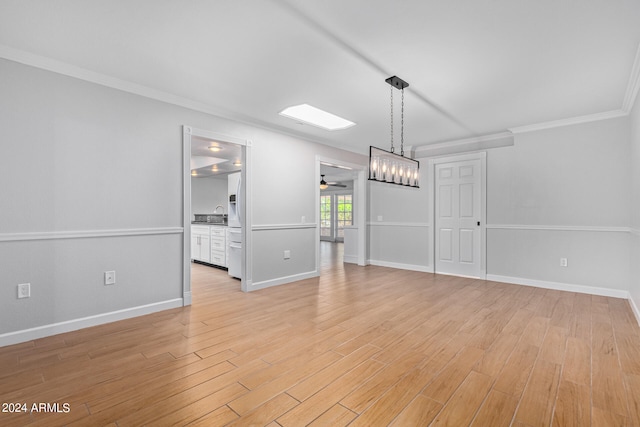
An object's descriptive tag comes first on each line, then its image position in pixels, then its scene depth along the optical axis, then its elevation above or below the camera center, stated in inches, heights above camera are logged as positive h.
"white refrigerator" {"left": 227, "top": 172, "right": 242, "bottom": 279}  204.7 -11.8
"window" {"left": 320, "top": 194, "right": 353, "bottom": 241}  475.8 +0.3
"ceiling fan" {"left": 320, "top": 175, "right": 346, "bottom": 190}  356.2 +39.9
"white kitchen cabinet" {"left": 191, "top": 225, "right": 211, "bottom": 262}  259.9 -24.8
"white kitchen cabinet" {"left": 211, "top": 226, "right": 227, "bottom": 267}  239.1 -24.8
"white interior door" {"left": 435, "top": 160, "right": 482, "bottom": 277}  214.7 -2.7
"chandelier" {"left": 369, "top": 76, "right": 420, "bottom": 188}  131.0 +22.5
